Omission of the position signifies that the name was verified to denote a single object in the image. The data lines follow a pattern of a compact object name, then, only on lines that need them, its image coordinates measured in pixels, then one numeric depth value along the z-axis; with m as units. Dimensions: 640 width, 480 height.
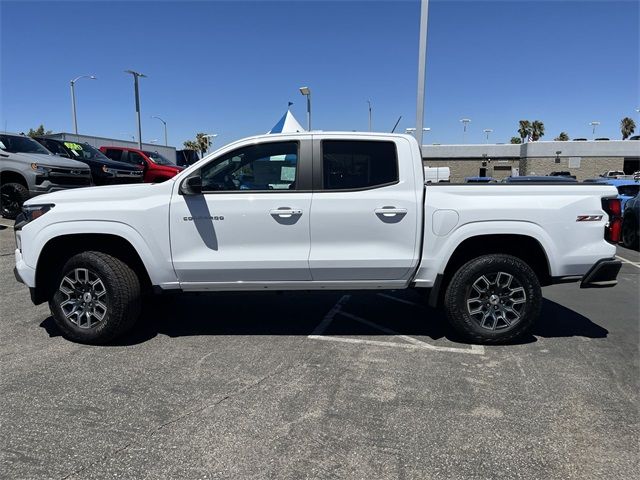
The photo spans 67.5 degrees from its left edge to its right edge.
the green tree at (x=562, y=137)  78.94
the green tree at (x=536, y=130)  82.44
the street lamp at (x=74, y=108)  35.22
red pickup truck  18.39
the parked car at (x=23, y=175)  11.08
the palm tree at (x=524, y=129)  83.56
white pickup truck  4.34
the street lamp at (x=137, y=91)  31.00
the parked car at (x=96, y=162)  14.39
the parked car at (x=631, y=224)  10.96
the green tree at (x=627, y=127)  81.62
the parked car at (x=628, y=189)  14.28
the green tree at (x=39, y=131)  67.94
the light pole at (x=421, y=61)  11.02
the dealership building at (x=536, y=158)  44.78
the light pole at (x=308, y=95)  19.11
